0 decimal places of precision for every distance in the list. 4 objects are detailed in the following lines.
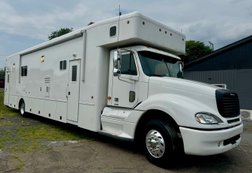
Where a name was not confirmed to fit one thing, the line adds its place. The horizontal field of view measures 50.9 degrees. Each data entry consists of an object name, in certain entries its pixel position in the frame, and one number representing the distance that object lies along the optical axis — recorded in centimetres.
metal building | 1756
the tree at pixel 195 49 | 4997
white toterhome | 505
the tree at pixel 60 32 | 5184
